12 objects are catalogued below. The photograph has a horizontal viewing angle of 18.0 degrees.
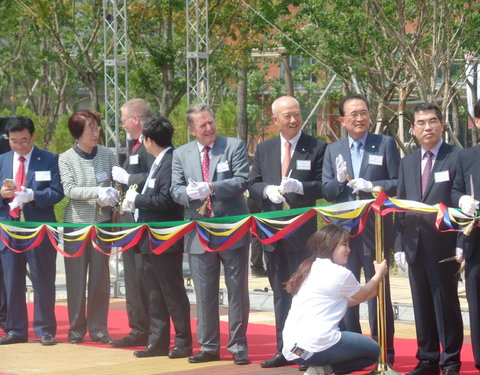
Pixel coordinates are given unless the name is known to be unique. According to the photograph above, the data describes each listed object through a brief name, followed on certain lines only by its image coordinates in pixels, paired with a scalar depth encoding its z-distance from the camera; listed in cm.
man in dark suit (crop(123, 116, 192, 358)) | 1180
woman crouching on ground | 924
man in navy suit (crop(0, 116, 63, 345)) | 1298
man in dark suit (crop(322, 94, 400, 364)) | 1080
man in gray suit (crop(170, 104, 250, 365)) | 1139
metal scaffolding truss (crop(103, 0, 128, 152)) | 1826
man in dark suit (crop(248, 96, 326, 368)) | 1120
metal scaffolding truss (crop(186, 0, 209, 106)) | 2203
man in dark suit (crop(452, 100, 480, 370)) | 990
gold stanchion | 1006
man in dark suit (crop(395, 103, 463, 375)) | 1024
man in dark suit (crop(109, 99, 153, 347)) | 1264
